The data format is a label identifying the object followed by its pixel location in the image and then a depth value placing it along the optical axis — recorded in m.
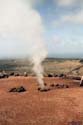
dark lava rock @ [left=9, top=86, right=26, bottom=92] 18.36
